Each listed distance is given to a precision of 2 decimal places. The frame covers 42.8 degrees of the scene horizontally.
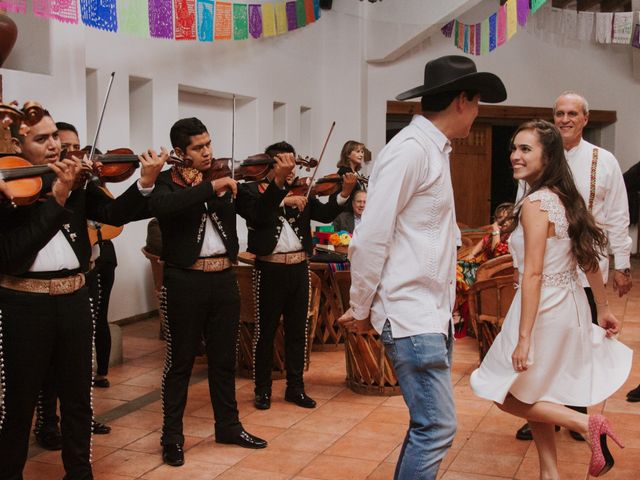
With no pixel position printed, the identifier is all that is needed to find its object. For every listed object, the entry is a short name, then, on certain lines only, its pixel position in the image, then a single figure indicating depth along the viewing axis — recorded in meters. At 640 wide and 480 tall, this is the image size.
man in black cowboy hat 2.31
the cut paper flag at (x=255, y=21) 7.34
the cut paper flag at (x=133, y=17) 5.74
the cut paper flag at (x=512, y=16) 7.99
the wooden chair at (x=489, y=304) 4.50
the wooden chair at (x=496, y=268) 4.84
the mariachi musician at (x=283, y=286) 4.38
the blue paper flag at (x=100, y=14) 5.34
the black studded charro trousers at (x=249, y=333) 4.93
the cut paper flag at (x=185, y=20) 6.34
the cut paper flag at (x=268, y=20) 7.62
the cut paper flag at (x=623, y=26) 10.17
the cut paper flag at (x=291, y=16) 8.09
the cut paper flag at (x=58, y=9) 4.96
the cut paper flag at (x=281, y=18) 7.88
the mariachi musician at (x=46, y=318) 2.81
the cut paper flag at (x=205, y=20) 6.65
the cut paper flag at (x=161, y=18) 6.03
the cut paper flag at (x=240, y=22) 7.11
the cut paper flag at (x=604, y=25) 10.27
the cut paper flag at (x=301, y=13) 8.27
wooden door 11.76
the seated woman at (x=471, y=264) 6.09
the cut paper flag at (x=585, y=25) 10.44
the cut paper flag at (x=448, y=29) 10.03
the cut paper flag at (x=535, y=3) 7.48
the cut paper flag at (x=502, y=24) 8.53
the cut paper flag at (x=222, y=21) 6.87
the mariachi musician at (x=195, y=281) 3.53
